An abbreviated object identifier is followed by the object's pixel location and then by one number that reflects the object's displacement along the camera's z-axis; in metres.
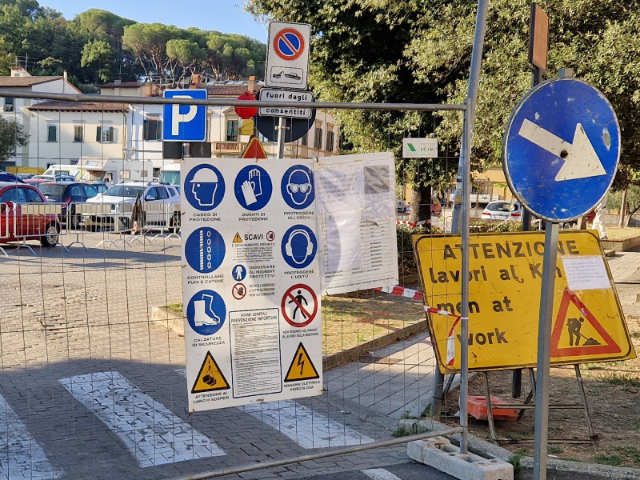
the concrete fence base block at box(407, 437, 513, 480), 4.75
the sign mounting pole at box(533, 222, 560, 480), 4.18
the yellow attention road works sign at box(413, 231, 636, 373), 5.89
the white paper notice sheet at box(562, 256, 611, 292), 6.05
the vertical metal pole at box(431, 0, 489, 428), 5.05
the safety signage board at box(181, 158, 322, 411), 4.50
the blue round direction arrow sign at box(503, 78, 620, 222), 4.11
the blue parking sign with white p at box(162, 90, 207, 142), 7.21
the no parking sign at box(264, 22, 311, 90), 8.16
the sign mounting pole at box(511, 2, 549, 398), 5.98
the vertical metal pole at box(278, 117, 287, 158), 7.23
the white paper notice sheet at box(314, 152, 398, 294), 4.95
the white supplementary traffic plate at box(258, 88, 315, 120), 7.13
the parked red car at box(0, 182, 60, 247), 11.52
